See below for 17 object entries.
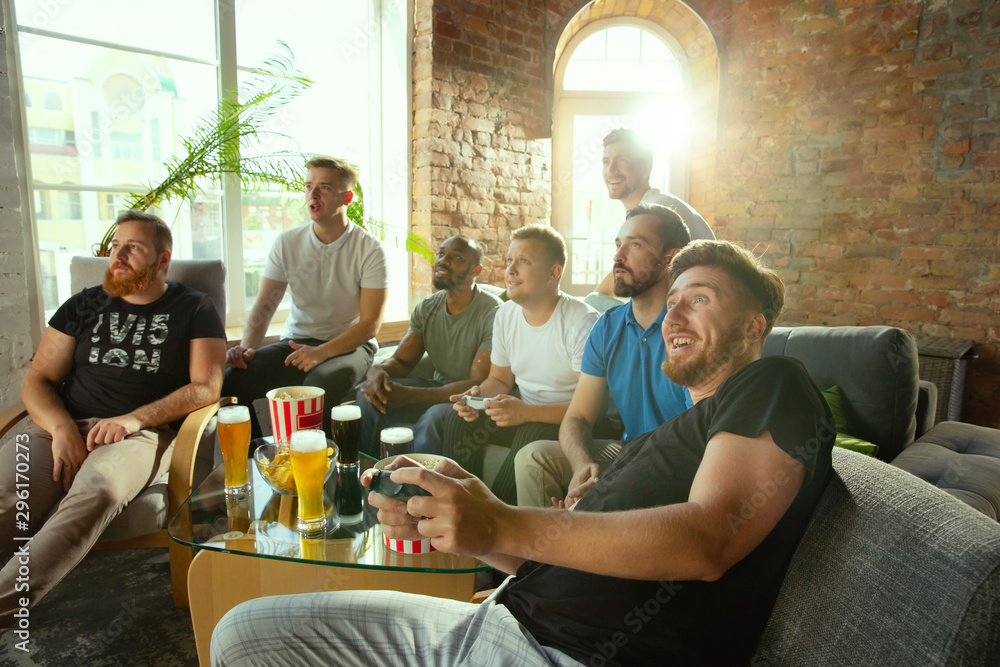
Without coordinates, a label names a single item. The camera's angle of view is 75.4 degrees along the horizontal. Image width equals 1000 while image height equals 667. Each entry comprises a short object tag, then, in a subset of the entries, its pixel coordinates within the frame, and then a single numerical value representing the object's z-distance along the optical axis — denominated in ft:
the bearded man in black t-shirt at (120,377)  6.23
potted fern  9.47
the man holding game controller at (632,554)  2.76
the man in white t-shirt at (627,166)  9.34
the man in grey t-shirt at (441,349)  8.84
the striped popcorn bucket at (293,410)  5.66
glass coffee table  4.46
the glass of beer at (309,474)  4.35
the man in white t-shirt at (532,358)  7.28
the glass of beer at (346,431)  5.42
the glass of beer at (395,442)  4.94
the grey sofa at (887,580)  2.24
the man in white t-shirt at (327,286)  9.27
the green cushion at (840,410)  6.40
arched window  14.82
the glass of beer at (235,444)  5.22
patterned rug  5.69
